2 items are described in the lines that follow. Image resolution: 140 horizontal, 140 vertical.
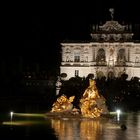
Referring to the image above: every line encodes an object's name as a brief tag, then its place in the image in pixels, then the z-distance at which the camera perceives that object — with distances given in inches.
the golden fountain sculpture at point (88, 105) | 1258.0
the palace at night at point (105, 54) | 3513.8
